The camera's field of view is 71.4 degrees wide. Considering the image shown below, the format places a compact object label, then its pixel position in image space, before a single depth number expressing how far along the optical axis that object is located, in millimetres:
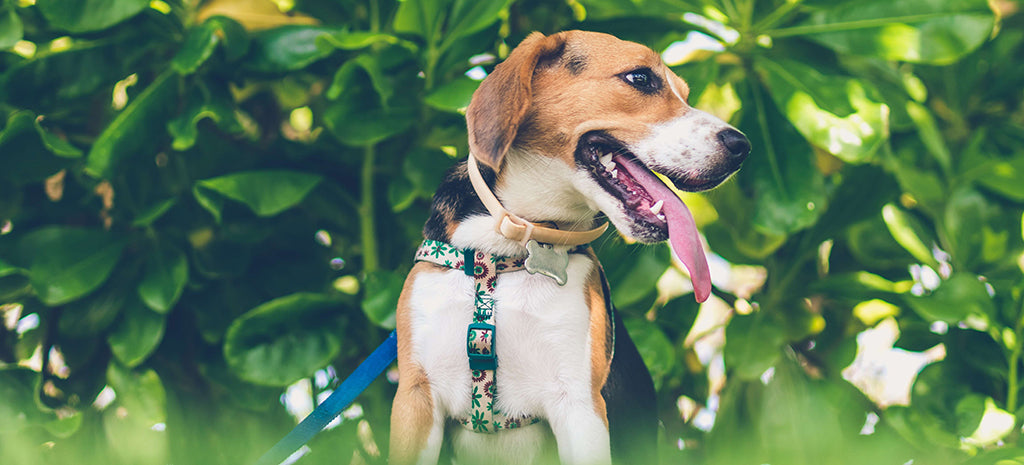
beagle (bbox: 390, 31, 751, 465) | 1112
